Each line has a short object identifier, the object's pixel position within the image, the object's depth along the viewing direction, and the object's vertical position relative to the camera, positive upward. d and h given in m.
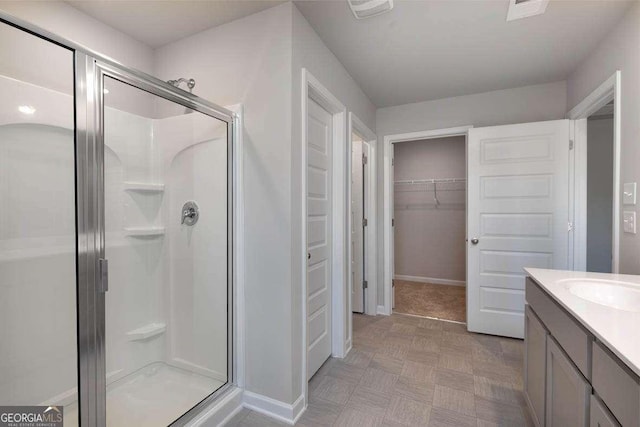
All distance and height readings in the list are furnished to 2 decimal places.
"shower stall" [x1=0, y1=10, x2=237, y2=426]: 1.20 -0.16
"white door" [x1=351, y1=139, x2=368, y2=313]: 3.24 -0.03
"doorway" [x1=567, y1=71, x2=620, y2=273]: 1.89 +0.29
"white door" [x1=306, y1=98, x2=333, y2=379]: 2.06 -0.17
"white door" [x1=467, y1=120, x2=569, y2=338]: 2.59 -0.03
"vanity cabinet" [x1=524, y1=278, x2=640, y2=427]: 0.75 -0.56
